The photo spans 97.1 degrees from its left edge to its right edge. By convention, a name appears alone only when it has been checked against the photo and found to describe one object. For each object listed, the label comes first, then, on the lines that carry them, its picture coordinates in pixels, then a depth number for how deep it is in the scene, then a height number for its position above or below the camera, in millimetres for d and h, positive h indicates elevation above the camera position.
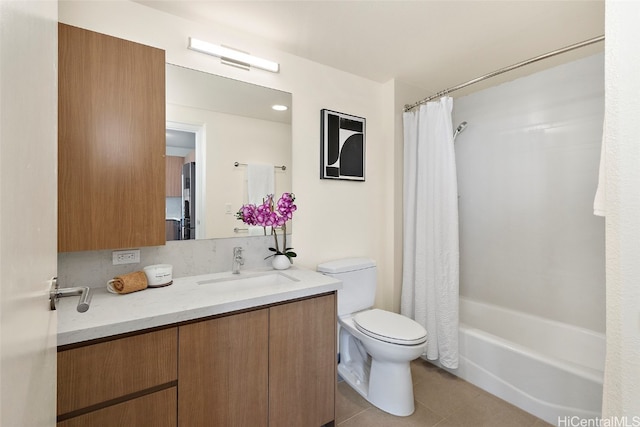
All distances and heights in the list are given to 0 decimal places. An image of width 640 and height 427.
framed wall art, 2230 +546
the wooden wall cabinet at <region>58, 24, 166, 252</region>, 1260 +340
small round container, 1457 -323
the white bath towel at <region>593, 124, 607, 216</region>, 1232 +70
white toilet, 1728 -815
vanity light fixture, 1686 +1004
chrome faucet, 1810 -307
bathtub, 1598 -1021
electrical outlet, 1525 -238
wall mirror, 1669 +433
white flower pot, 1892 -334
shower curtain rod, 1499 +920
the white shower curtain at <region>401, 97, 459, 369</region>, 2152 -144
